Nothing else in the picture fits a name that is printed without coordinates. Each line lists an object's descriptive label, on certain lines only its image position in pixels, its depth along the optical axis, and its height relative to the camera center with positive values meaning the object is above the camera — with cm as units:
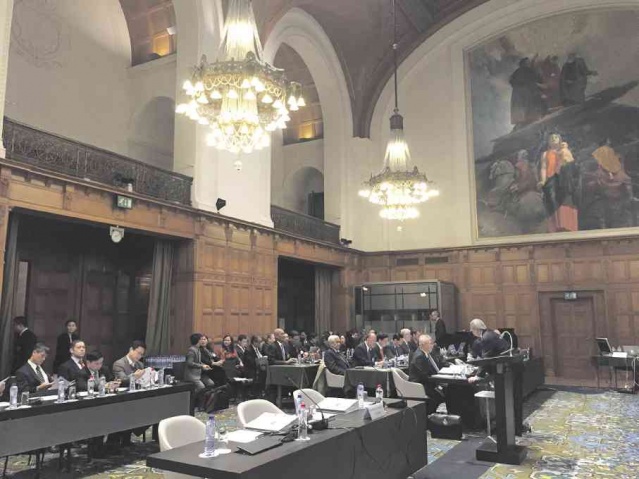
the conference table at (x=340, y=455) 326 -94
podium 599 -115
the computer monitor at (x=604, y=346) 1208 -68
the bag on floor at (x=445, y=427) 729 -149
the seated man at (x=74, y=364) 630 -59
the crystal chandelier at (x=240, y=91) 645 +269
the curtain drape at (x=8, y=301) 870 +21
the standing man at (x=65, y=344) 905 -50
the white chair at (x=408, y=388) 756 -101
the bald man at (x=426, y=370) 771 -78
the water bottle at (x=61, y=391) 536 -75
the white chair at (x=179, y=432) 385 -85
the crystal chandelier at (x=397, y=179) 1088 +272
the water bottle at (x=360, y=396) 507 -76
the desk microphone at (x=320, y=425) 413 -83
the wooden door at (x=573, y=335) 1510 -54
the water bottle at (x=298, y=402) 410 -67
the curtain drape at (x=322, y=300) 1652 +45
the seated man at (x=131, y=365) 672 -64
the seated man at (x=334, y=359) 932 -76
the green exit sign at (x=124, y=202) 950 +195
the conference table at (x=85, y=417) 488 -104
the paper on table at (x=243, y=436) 375 -85
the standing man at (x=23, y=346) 864 -51
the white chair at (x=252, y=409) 448 -81
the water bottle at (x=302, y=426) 388 -80
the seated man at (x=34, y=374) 607 -68
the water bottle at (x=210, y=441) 346 -81
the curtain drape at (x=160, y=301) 1090 +27
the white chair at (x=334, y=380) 921 -110
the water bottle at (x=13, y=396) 505 -76
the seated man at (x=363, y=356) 1015 -76
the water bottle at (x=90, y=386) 583 -77
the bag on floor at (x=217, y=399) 914 -144
